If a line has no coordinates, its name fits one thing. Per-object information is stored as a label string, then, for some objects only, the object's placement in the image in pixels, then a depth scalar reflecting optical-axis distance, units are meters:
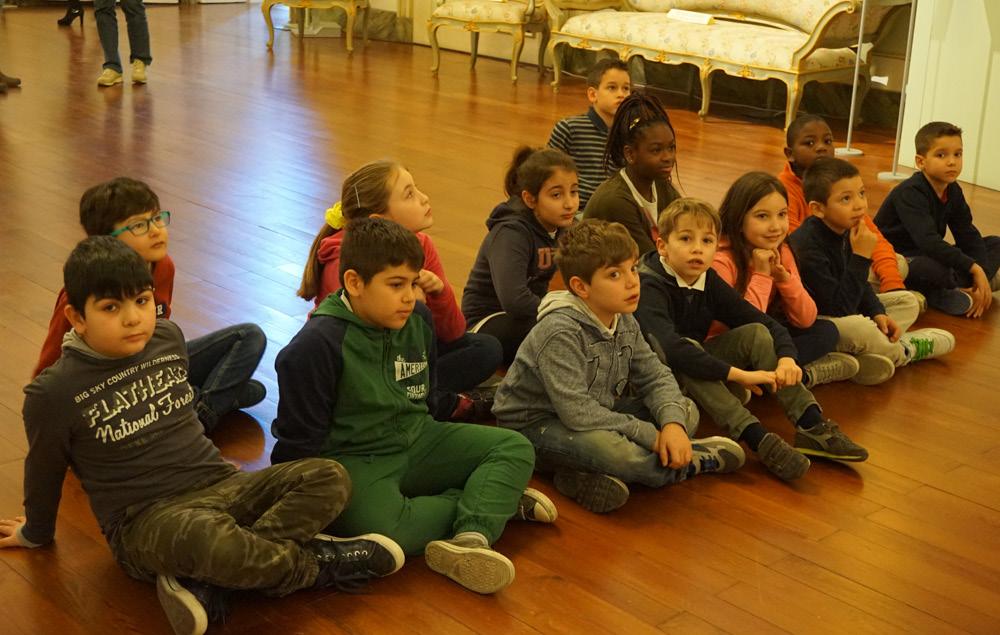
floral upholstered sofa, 7.65
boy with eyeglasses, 2.67
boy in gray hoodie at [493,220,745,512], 2.74
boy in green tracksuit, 2.42
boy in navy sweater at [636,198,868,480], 2.99
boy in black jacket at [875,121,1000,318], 4.19
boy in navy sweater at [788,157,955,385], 3.56
